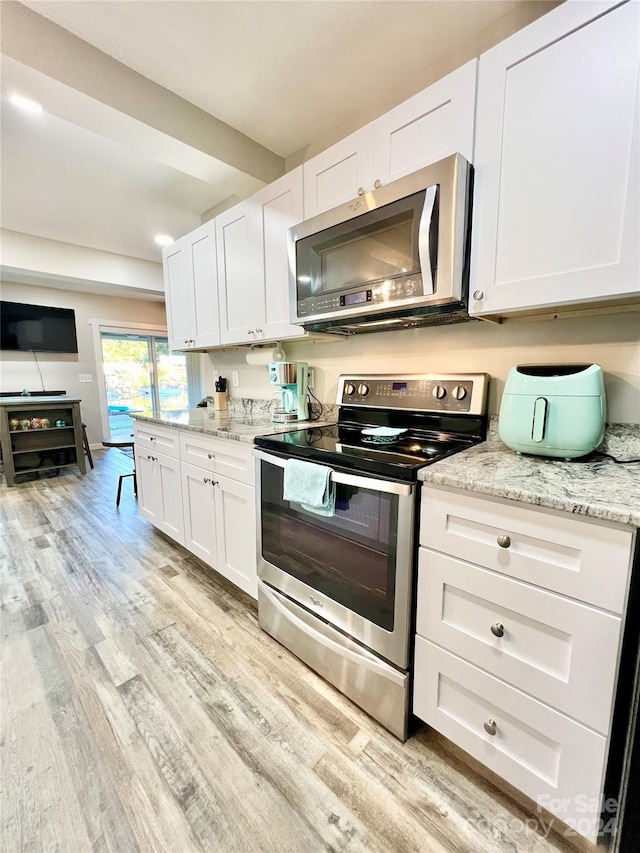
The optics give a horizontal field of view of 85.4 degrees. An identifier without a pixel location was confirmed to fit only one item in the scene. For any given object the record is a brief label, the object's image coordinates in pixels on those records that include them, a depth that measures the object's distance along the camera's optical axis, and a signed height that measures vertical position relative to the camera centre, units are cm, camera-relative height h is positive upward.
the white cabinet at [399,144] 116 +89
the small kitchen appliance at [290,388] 193 -6
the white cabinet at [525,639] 76 -66
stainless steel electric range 107 -56
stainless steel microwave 114 +46
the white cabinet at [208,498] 168 -68
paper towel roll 217 +15
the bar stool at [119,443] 328 -61
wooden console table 395 -72
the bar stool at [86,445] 457 -88
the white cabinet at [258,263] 179 +66
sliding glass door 573 +6
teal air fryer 99 -11
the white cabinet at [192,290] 235 +64
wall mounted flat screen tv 450 +69
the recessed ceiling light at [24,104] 181 +145
